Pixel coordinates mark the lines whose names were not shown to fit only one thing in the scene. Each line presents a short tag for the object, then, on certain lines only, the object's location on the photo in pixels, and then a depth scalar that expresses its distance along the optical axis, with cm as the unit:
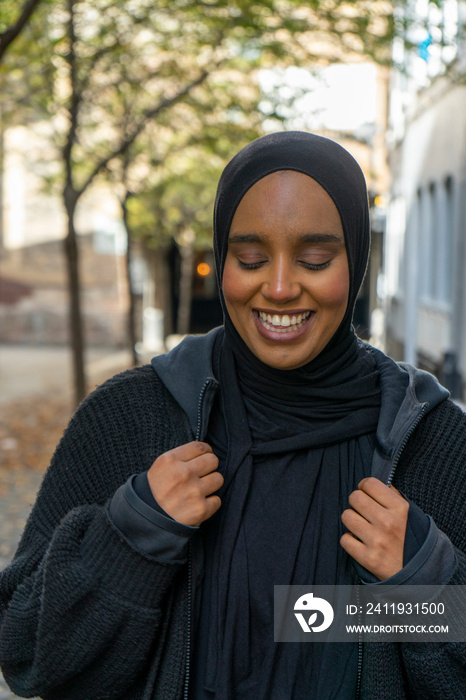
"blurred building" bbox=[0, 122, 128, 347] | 2517
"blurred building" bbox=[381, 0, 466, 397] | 1246
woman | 172
